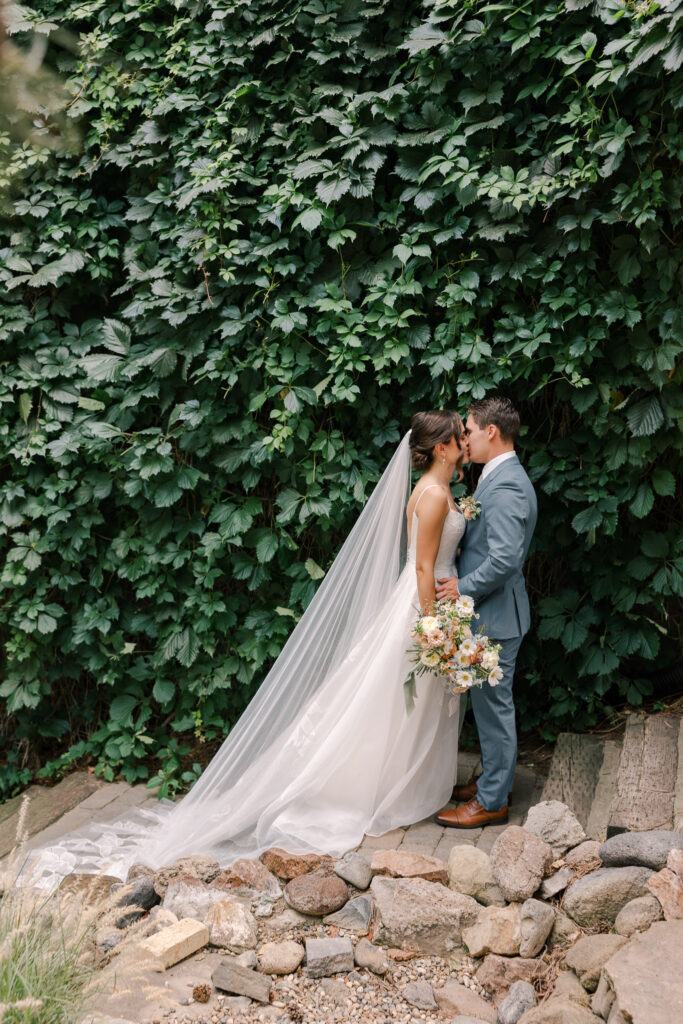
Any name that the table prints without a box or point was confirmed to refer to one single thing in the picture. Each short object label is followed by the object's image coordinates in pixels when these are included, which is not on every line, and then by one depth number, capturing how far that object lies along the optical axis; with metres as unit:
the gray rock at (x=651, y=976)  2.05
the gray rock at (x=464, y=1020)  2.48
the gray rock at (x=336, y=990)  2.67
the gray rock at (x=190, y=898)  3.07
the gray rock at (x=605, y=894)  2.64
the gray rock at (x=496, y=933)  2.76
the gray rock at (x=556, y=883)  2.88
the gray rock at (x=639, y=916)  2.49
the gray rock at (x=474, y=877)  2.96
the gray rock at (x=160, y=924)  2.88
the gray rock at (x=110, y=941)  2.86
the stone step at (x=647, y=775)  3.03
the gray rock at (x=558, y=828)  3.03
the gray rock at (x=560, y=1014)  2.23
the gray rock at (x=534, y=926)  2.71
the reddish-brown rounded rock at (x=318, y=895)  3.03
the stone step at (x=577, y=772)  3.49
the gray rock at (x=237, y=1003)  2.60
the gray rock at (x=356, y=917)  2.98
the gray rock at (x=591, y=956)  2.44
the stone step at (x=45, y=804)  4.21
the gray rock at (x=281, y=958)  2.79
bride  3.56
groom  3.38
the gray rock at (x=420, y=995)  2.62
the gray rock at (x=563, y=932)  2.72
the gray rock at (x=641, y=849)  2.68
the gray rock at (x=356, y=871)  3.16
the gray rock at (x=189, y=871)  3.27
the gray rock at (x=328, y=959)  2.77
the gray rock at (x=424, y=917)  2.82
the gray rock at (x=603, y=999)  2.25
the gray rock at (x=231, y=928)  2.89
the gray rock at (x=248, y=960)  2.81
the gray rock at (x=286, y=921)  3.02
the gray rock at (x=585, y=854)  2.94
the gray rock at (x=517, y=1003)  2.47
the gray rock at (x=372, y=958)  2.77
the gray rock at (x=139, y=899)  3.11
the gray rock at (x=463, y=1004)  2.57
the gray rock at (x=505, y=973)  2.66
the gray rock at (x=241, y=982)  2.64
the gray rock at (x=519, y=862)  2.87
